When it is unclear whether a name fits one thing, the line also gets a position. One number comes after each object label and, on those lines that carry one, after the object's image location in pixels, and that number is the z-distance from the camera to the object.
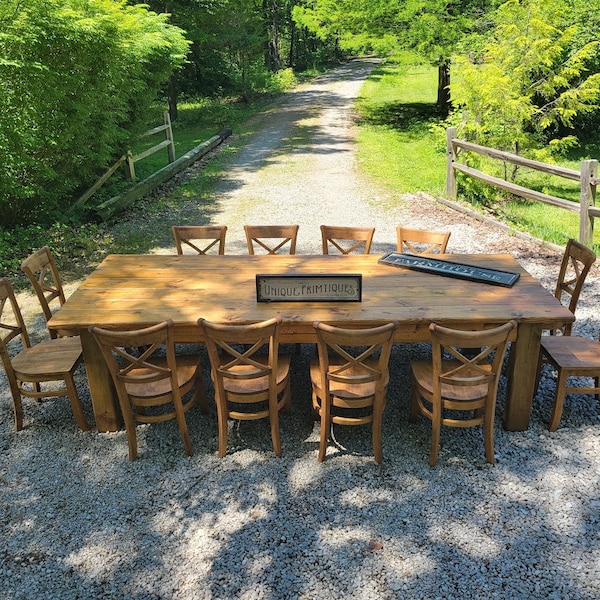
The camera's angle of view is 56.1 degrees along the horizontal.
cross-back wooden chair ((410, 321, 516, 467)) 3.73
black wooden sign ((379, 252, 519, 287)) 4.75
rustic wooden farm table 4.16
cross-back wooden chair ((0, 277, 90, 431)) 4.54
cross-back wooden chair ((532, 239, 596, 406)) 4.48
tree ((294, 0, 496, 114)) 14.15
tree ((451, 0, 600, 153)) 10.08
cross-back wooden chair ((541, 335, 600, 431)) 4.45
